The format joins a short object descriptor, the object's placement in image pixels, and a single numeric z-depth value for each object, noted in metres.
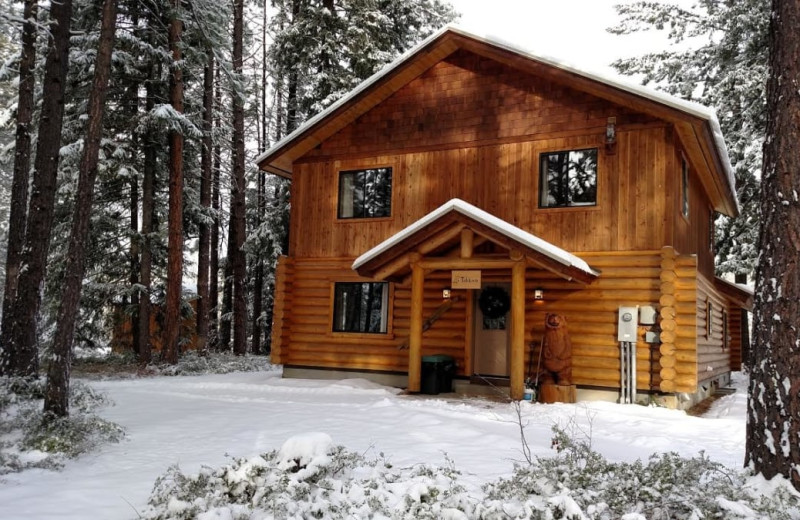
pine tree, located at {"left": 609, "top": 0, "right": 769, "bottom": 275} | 18.17
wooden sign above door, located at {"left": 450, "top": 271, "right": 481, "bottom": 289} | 11.53
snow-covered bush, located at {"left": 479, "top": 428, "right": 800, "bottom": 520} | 4.27
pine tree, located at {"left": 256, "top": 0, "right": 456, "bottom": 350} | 20.61
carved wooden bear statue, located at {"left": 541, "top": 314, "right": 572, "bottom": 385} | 11.30
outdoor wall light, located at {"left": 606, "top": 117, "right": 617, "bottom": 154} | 11.72
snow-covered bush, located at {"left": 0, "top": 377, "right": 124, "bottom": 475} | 6.05
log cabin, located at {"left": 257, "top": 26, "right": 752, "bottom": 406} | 11.23
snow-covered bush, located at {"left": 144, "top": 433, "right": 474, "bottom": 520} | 4.50
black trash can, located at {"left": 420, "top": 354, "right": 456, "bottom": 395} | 12.07
